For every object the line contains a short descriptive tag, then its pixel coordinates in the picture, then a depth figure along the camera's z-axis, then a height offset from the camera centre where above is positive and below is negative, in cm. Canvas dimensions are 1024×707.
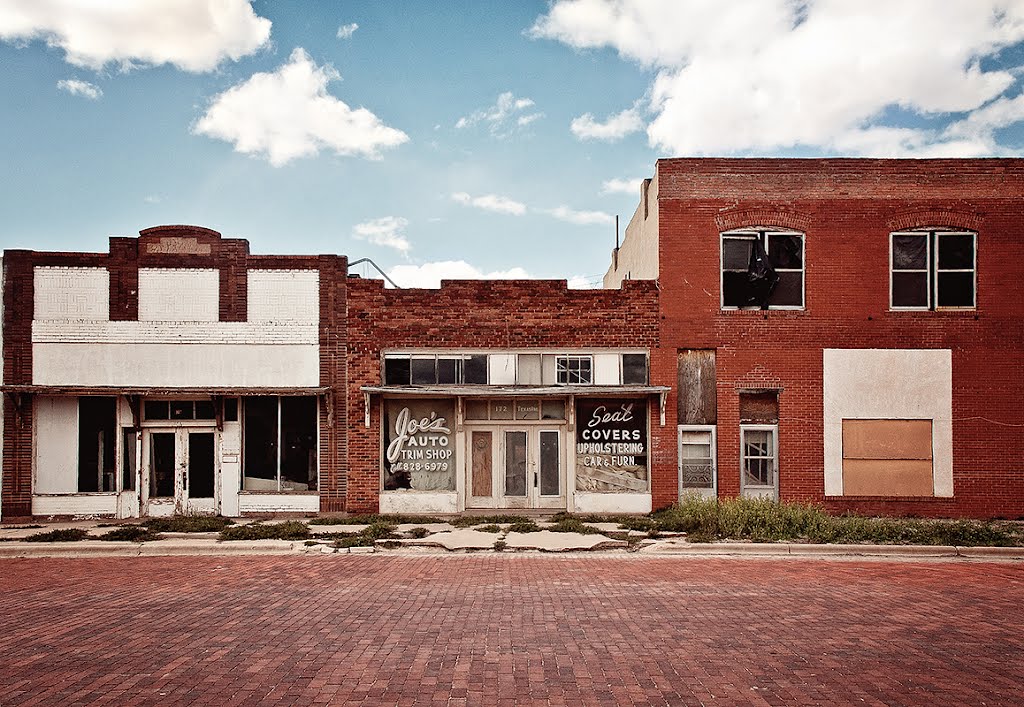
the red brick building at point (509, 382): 1619 -9
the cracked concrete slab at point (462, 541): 1252 -296
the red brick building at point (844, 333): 1603 +101
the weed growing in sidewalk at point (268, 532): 1326 -292
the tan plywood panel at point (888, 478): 1603 -230
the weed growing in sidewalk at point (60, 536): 1320 -296
